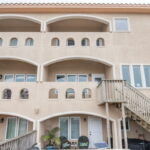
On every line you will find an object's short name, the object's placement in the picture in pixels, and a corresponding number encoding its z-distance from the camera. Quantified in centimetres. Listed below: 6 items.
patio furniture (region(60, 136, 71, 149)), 1064
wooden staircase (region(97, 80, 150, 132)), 975
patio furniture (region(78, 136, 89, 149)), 1078
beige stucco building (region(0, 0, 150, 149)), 1066
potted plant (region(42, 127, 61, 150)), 1031
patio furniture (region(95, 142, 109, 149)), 953
